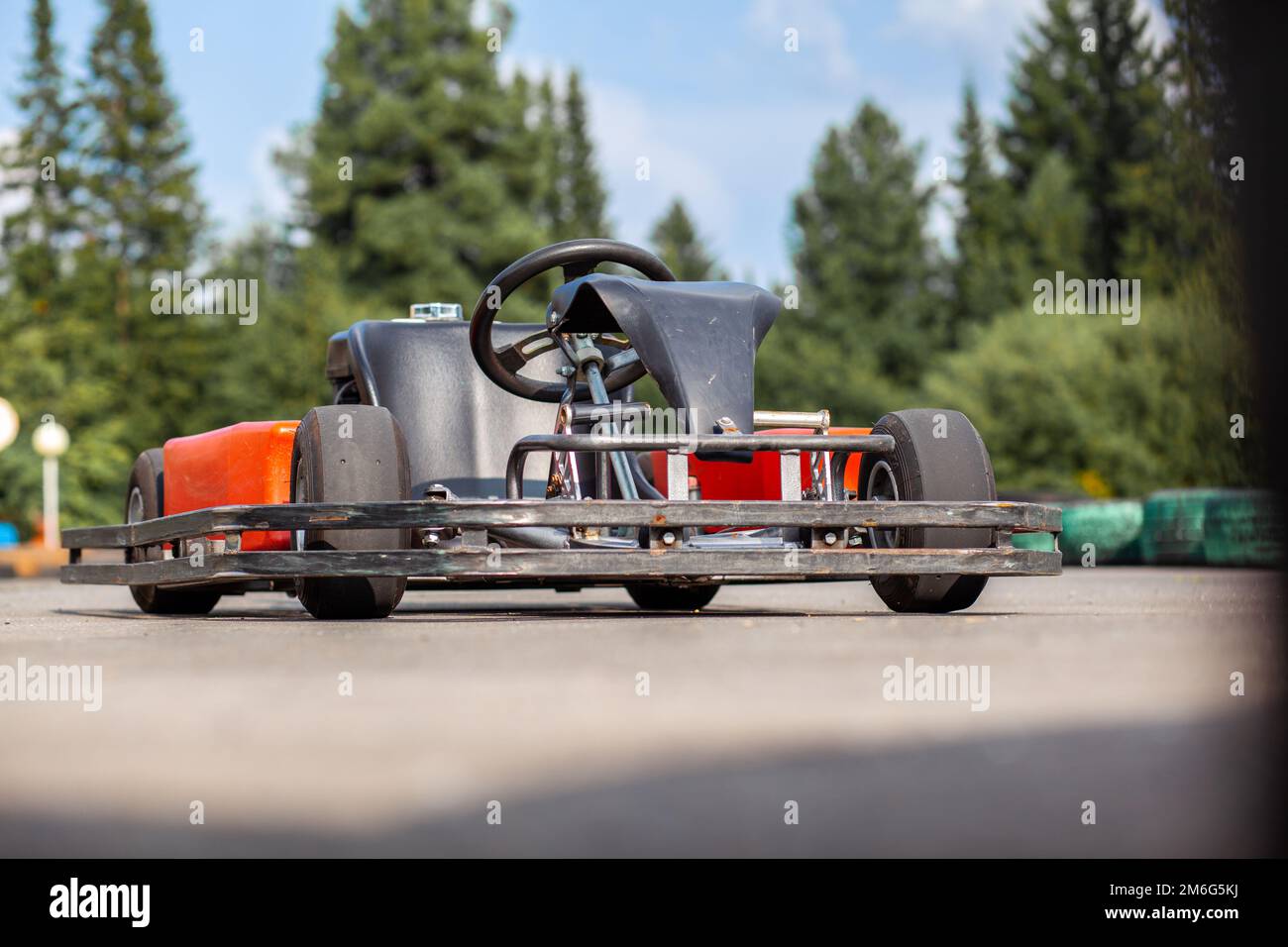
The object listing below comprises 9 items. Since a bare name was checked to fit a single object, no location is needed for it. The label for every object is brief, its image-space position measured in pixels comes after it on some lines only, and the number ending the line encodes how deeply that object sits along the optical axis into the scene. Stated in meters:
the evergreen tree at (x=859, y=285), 59.81
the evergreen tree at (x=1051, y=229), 57.44
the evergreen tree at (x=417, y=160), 50.66
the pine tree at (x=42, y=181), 55.03
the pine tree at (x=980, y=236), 57.44
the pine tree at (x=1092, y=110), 61.28
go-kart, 6.73
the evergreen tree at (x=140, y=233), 54.81
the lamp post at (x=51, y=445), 26.86
